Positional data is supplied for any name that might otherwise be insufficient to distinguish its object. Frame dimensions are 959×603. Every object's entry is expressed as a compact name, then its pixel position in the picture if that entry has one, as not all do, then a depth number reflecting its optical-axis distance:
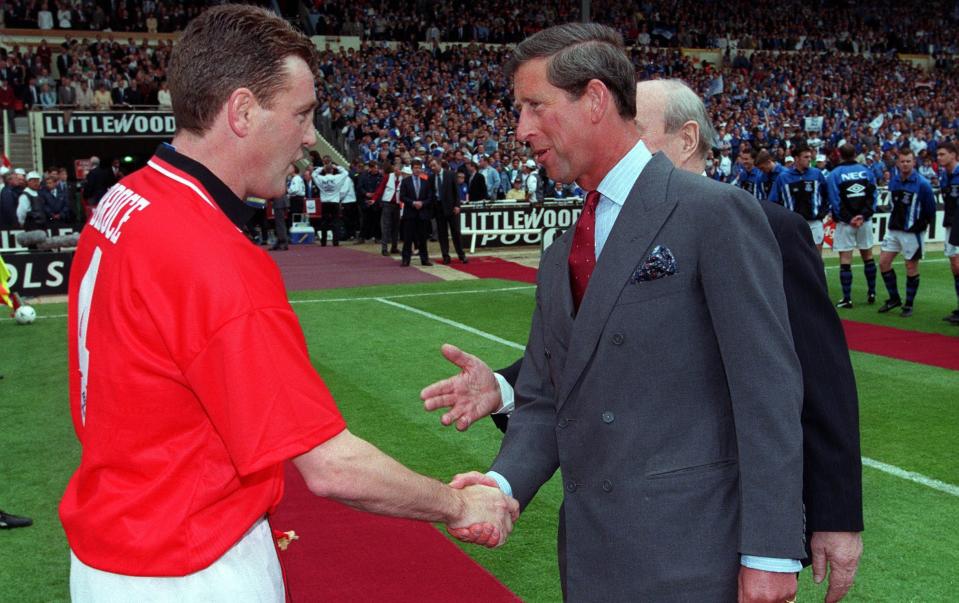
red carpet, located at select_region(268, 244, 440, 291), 17.50
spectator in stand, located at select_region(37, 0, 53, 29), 32.22
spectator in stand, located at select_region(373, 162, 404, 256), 20.76
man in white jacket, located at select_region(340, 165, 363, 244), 24.55
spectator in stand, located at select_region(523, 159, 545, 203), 23.75
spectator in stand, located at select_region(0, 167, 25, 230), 18.97
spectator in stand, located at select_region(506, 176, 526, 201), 23.64
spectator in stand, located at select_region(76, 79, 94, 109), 27.89
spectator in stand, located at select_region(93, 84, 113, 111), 27.83
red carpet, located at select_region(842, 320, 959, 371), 10.34
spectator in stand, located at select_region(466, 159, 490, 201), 23.81
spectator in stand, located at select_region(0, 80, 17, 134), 27.55
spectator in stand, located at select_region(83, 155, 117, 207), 22.11
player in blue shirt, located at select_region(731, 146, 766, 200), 16.62
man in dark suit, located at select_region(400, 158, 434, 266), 18.84
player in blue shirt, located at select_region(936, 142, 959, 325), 12.46
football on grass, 13.14
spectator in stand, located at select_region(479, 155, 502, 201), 24.44
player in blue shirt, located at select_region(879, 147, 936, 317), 13.19
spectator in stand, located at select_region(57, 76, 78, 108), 27.78
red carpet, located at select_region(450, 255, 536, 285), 17.86
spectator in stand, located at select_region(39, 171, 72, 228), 19.53
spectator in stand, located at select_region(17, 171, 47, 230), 19.06
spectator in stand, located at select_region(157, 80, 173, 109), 28.50
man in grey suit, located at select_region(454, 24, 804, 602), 2.22
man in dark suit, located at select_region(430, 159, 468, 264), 19.53
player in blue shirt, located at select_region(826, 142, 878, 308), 13.88
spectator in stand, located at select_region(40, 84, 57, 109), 27.62
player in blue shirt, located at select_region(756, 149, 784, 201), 14.77
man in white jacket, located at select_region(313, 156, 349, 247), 24.06
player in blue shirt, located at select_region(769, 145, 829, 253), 13.97
